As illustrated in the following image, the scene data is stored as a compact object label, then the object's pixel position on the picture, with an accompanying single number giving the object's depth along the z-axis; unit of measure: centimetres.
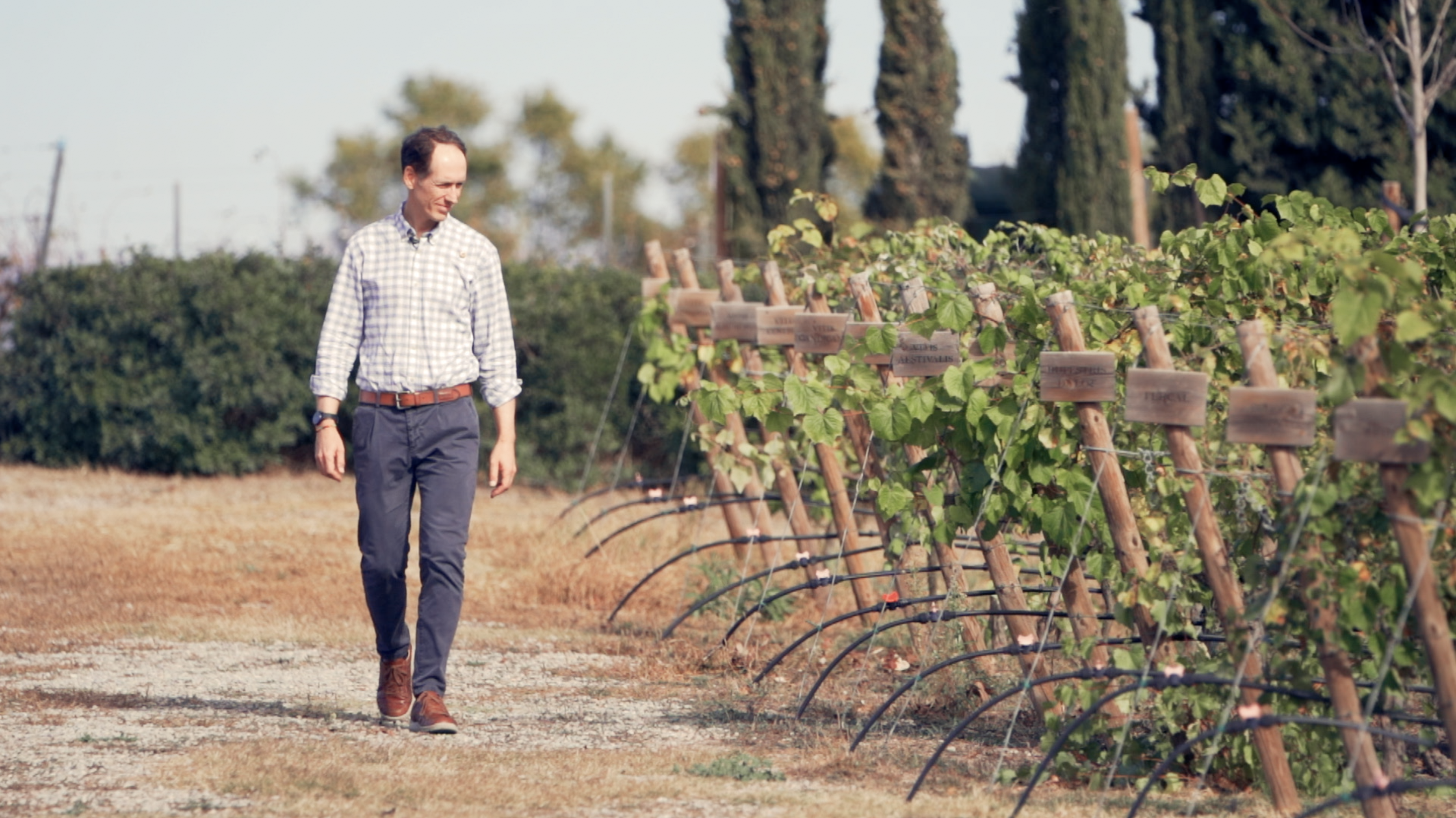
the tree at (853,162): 9925
